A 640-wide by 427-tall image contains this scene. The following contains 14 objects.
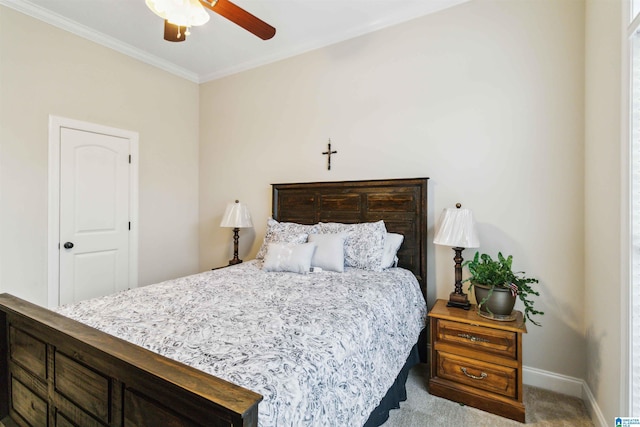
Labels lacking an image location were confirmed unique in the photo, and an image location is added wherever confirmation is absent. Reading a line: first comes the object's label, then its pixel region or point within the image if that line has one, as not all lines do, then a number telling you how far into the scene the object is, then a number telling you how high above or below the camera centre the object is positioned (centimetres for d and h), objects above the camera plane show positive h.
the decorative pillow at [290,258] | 240 -40
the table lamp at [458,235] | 221 -19
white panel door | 296 -8
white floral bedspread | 98 -52
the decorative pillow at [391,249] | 252 -34
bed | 83 -55
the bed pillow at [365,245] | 247 -31
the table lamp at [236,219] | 343 -13
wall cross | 320 +56
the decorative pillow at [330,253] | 244 -36
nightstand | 190 -100
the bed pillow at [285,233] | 269 -23
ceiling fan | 171 +117
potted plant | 198 -51
